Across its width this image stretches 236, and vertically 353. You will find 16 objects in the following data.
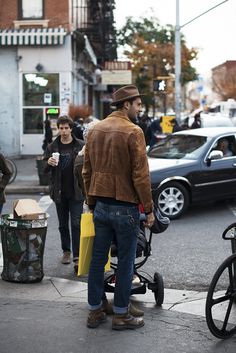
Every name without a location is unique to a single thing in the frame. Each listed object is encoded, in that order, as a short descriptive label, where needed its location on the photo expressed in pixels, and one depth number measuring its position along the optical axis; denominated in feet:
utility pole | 73.82
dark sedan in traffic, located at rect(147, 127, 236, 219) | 34.22
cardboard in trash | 20.84
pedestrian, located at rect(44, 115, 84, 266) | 22.76
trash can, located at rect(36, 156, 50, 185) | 47.88
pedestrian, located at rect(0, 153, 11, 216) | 22.93
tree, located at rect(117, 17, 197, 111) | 157.89
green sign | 67.70
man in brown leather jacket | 15.38
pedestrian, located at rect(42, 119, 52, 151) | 59.98
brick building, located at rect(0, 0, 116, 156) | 71.26
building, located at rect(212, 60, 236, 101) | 166.88
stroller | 17.80
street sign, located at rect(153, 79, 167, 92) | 75.56
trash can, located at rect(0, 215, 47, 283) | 20.81
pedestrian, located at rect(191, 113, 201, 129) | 73.15
